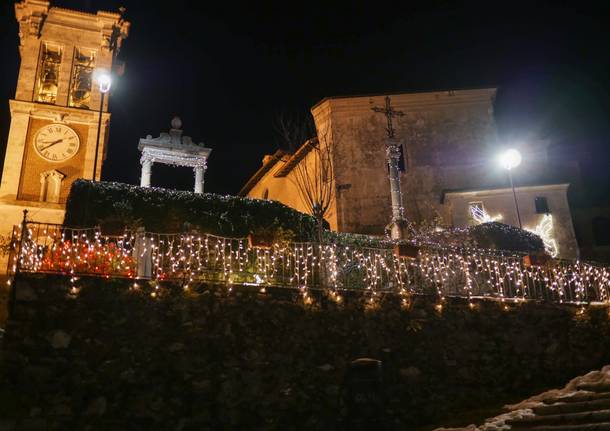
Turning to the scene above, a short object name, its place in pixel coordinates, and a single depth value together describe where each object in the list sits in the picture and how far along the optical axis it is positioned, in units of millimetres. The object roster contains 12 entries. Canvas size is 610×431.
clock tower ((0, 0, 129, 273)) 21438
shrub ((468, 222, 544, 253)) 17859
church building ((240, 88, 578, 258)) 25906
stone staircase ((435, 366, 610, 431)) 9062
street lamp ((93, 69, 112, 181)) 16391
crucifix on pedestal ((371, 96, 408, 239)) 18016
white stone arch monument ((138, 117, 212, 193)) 22359
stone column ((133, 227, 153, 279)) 11469
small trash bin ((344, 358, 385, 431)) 10325
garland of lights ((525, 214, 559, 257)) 24594
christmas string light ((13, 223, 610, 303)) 11352
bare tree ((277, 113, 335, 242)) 26094
